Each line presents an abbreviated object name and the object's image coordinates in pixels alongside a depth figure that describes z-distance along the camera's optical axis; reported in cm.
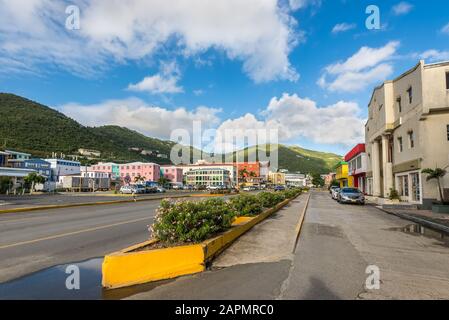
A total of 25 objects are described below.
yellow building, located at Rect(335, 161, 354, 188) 5807
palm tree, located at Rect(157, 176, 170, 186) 9649
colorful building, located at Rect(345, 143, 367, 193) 4300
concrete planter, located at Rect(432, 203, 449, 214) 1728
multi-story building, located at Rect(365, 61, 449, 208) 2005
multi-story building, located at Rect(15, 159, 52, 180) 7194
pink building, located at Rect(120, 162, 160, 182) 11619
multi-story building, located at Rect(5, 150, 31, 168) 7150
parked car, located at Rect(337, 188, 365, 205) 2533
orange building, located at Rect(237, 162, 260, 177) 15695
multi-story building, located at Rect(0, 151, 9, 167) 6511
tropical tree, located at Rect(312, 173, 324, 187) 11316
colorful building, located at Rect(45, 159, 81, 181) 8238
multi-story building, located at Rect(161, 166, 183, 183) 12925
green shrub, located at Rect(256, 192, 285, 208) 1566
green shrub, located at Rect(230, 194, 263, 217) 1187
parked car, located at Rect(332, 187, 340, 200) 3192
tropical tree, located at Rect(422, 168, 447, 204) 1859
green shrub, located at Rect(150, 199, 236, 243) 583
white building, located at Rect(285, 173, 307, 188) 17938
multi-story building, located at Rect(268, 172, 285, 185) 17018
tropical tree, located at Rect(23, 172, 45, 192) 5181
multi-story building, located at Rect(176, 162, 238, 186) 14202
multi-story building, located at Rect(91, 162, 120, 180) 11088
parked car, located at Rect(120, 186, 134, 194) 4550
